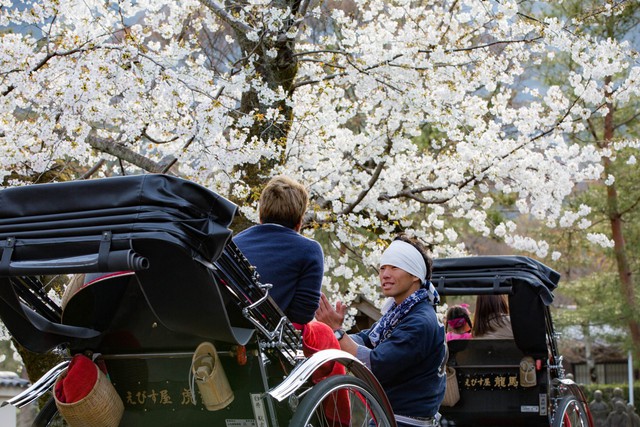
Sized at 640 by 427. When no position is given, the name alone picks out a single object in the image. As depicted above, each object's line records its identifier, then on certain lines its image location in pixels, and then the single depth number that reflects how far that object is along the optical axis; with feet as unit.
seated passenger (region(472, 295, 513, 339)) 23.11
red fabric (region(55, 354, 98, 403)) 12.28
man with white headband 14.30
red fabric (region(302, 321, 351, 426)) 12.62
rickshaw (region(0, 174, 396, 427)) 10.76
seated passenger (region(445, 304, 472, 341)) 24.20
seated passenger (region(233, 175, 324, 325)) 13.23
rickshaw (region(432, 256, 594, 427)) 20.97
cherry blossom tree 27.22
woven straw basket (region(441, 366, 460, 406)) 21.54
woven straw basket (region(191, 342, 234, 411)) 11.90
